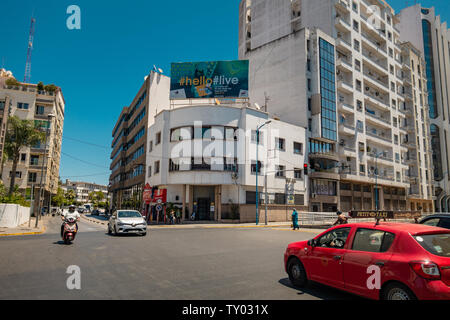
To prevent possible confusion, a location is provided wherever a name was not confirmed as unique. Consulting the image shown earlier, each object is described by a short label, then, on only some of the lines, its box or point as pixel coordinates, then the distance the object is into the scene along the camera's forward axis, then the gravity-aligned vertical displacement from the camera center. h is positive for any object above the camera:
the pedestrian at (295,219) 23.92 -1.27
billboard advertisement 37.47 +14.60
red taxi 4.25 -0.90
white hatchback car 17.22 -1.26
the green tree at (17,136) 37.97 +7.70
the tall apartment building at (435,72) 71.50 +31.24
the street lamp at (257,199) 33.00 +0.32
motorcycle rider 13.30 -0.65
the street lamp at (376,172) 46.07 +4.86
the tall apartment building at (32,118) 50.12 +13.60
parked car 10.66 -0.57
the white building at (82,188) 158.77 +6.50
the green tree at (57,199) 69.18 +0.03
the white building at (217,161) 33.19 +4.49
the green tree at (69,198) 110.56 +0.66
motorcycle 12.94 -1.25
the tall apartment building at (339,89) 42.72 +17.27
